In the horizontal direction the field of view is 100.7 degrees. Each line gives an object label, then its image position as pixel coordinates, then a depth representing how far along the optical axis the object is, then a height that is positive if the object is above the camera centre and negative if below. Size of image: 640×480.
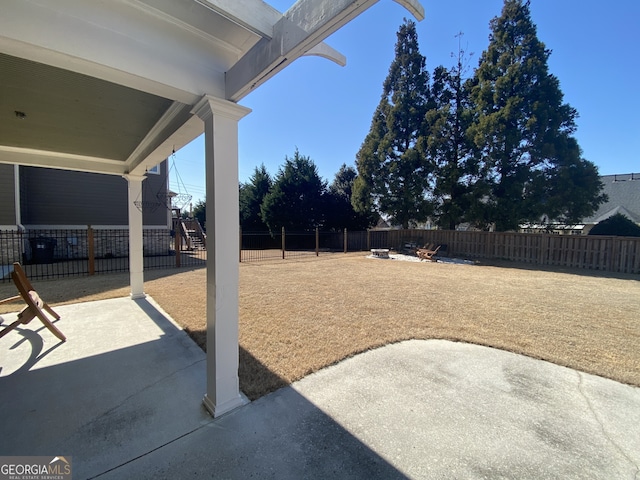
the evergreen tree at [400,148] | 15.41 +4.92
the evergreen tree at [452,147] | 13.73 +4.41
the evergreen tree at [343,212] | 20.05 +1.06
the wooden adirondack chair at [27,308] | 3.08 -1.03
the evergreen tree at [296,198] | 18.70 +1.94
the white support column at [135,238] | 4.96 -0.29
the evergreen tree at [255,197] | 20.00 +2.13
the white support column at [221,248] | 1.99 -0.18
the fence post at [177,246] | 9.54 -0.83
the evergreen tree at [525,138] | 11.41 +4.16
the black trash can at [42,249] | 10.06 -1.04
